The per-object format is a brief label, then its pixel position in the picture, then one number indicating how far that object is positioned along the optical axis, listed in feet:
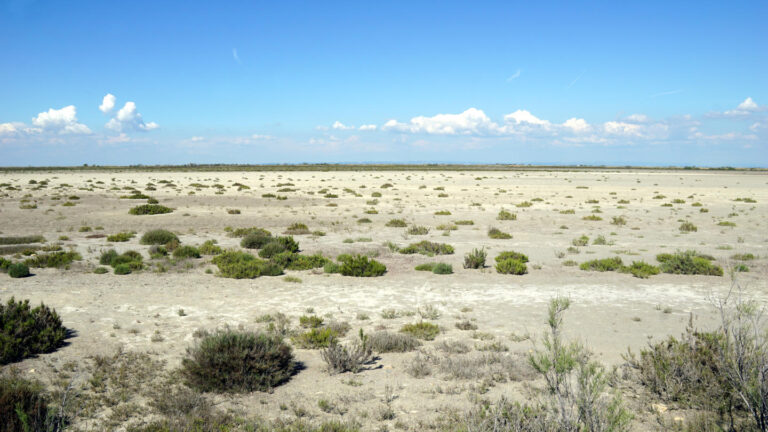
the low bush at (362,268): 48.21
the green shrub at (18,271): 44.88
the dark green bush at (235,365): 23.08
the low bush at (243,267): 47.09
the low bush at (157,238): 64.59
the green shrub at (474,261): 51.96
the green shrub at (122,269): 47.59
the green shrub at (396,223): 84.94
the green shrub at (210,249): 59.36
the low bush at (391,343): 28.53
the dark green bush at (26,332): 25.21
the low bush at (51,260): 49.57
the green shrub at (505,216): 93.71
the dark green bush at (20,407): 16.56
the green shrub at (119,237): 66.28
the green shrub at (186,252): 55.36
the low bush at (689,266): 47.98
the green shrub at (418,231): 76.28
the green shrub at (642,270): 47.55
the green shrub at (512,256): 54.08
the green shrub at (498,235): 72.08
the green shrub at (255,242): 62.54
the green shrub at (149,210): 97.75
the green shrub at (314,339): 29.04
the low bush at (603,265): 50.98
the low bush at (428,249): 60.13
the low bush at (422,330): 30.73
